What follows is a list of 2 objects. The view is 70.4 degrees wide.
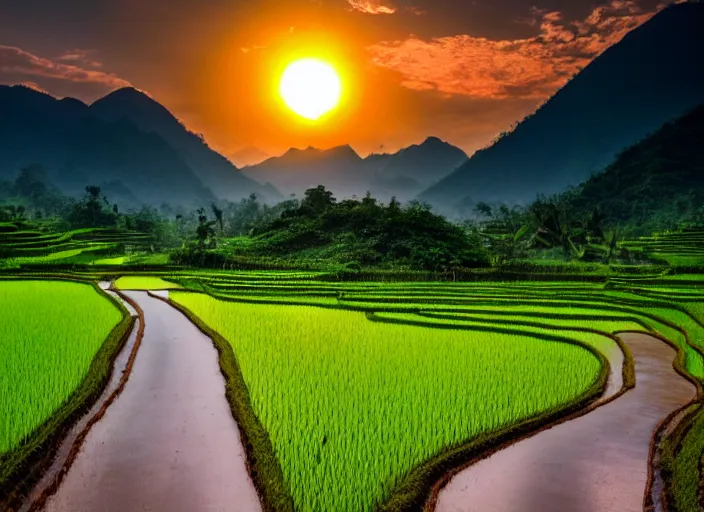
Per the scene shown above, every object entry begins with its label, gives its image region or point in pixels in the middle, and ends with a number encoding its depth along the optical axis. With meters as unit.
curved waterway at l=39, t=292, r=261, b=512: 4.52
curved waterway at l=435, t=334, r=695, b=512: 4.65
